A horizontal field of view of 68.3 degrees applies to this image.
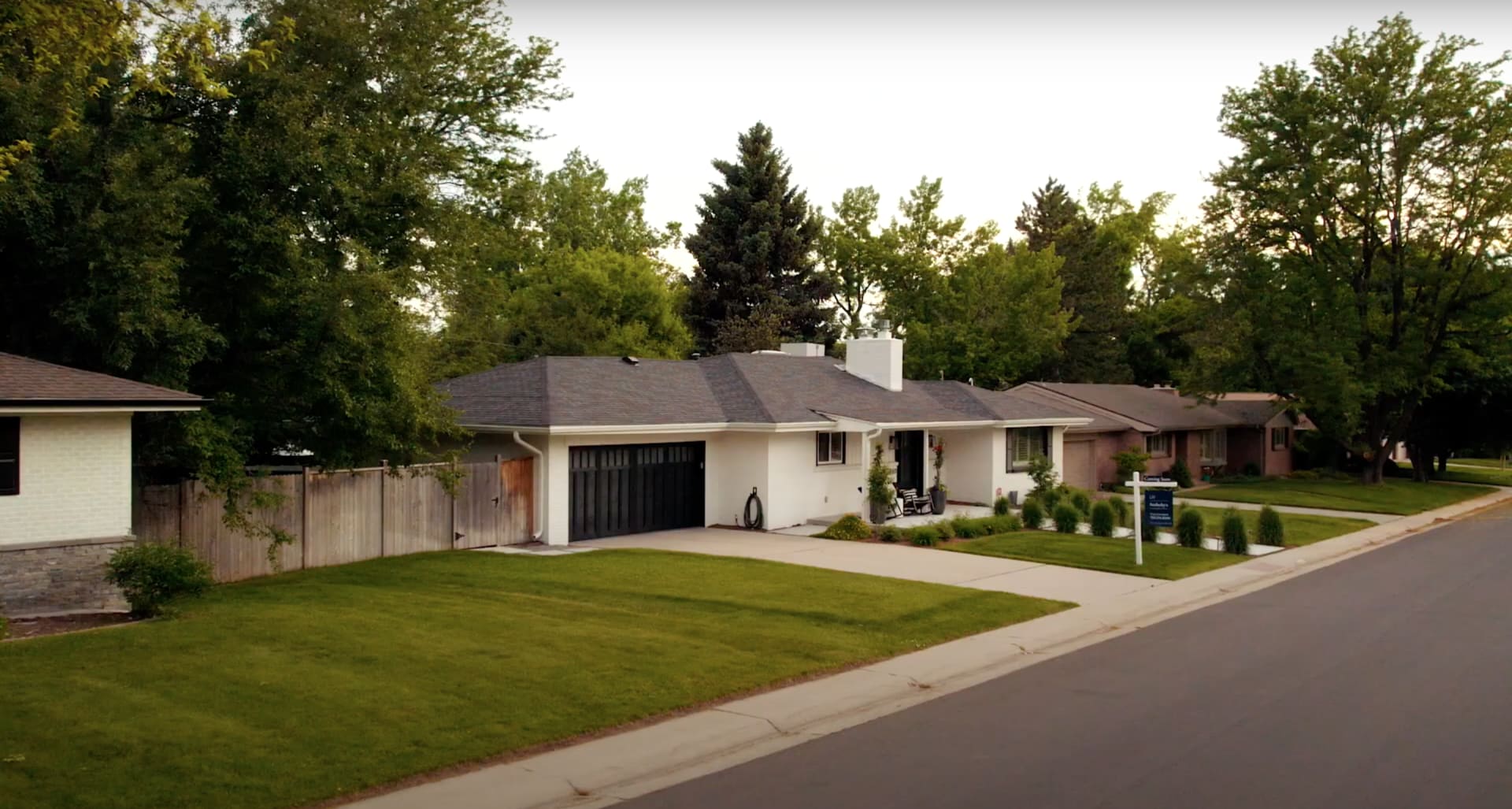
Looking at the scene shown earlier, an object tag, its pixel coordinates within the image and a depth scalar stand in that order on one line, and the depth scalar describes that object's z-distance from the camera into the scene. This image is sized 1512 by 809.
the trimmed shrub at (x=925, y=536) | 23.67
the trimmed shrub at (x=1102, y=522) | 25.27
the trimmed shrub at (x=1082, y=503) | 28.42
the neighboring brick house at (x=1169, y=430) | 40.03
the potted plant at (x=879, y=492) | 26.56
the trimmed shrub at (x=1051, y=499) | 28.47
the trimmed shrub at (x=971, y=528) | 25.03
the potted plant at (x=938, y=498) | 29.66
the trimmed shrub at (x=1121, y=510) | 27.22
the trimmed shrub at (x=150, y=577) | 13.61
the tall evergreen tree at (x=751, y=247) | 54.28
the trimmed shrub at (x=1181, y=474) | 42.81
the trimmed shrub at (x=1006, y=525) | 25.89
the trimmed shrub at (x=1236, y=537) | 23.45
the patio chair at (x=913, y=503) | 29.03
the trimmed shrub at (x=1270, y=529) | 25.03
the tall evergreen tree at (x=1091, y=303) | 67.38
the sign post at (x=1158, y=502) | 22.16
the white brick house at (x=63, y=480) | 13.64
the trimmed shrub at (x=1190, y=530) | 24.09
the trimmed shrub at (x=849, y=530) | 24.33
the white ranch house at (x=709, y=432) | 23.20
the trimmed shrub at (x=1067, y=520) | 25.94
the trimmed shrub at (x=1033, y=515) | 27.16
